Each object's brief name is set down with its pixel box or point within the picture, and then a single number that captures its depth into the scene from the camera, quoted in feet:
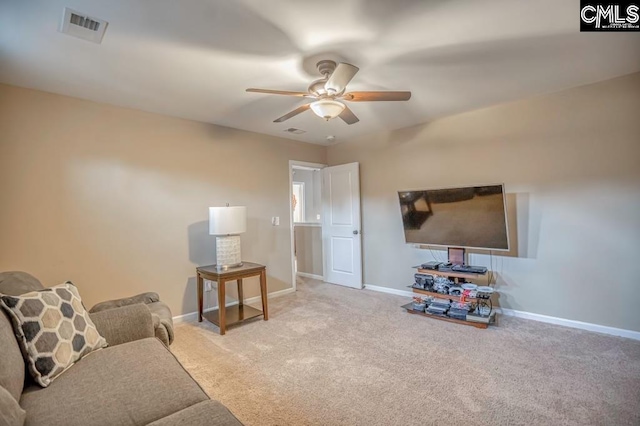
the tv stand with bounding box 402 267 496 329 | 10.66
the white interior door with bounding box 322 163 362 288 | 16.01
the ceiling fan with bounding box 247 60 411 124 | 7.07
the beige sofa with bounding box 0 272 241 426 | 3.78
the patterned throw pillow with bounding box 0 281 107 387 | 4.83
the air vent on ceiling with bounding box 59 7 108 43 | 5.85
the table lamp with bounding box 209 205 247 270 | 11.24
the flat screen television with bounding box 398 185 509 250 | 10.77
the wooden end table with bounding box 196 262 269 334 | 10.50
